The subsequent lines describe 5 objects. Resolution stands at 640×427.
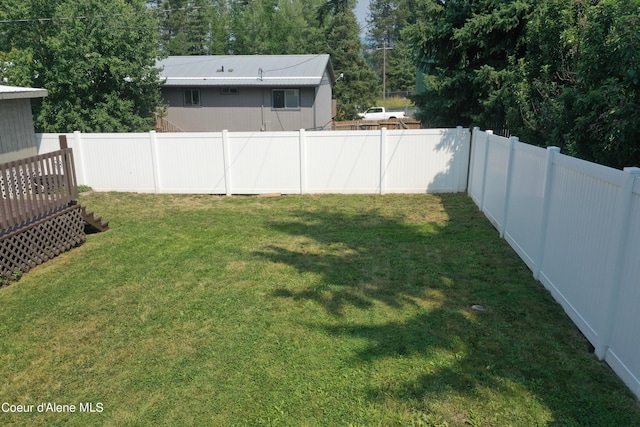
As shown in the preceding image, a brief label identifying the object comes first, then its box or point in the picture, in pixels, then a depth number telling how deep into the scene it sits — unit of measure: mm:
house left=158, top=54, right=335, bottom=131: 23219
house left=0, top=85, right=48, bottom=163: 11492
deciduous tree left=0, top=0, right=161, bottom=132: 15125
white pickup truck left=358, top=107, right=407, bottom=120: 37250
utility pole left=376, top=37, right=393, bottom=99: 53725
